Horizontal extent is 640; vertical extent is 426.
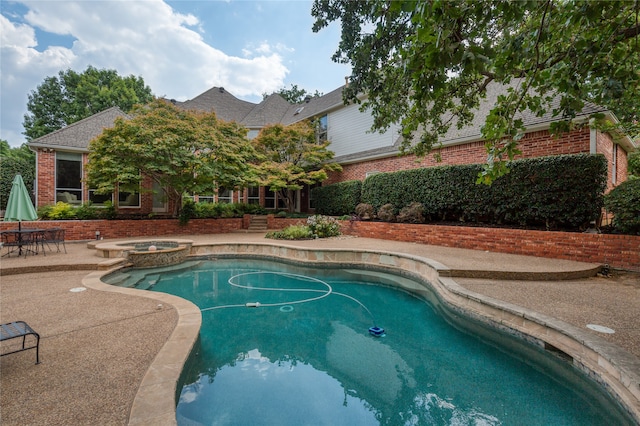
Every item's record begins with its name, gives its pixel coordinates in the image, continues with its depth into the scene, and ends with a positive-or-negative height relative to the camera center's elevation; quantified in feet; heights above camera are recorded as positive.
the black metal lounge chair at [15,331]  8.45 -3.84
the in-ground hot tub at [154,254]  27.96 -4.69
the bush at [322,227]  39.99 -2.51
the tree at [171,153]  38.04 +7.81
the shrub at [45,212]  39.06 -0.61
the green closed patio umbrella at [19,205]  25.18 +0.21
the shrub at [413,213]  35.19 -0.39
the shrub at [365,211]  42.29 -0.22
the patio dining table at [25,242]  27.03 -3.38
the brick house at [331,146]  30.66 +8.70
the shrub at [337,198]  47.02 +2.11
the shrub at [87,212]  40.16 -0.60
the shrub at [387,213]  38.42 -0.44
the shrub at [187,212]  46.16 -0.58
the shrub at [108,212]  42.20 -0.60
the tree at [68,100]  89.35 +34.62
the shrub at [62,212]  38.45 -0.59
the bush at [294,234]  38.93 -3.43
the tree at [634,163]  37.83 +6.59
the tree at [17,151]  87.40 +18.44
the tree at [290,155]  50.34 +10.35
